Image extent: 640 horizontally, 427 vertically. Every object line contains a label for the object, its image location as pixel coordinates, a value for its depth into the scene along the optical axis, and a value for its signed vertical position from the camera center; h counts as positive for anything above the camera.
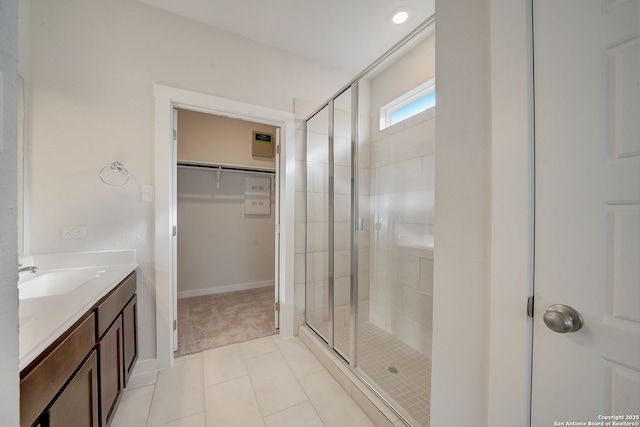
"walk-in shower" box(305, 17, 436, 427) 1.86 -0.07
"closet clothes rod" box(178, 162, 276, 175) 2.98 +0.62
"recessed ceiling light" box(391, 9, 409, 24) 1.75 +1.53
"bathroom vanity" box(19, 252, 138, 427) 0.68 -0.53
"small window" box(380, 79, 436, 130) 1.96 +1.01
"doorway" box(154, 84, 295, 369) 1.74 +0.21
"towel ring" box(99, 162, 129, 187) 1.62 +0.28
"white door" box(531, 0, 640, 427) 0.55 +0.01
